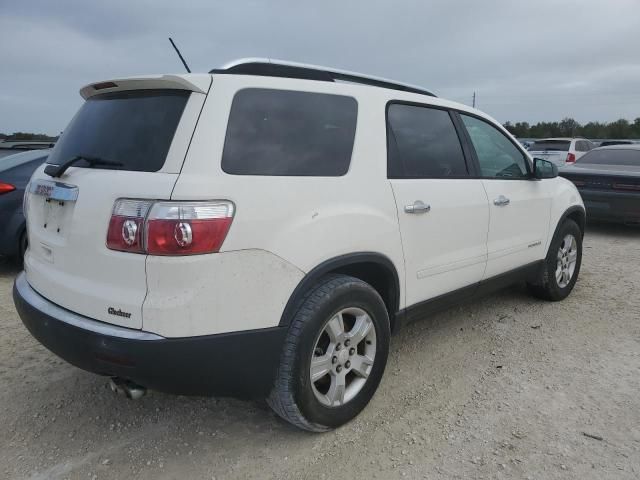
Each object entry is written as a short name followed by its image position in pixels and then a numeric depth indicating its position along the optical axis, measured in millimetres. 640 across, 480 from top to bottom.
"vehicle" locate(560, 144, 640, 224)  7649
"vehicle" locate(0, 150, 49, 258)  5504
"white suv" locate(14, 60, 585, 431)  2119
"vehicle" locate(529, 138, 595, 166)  14509
